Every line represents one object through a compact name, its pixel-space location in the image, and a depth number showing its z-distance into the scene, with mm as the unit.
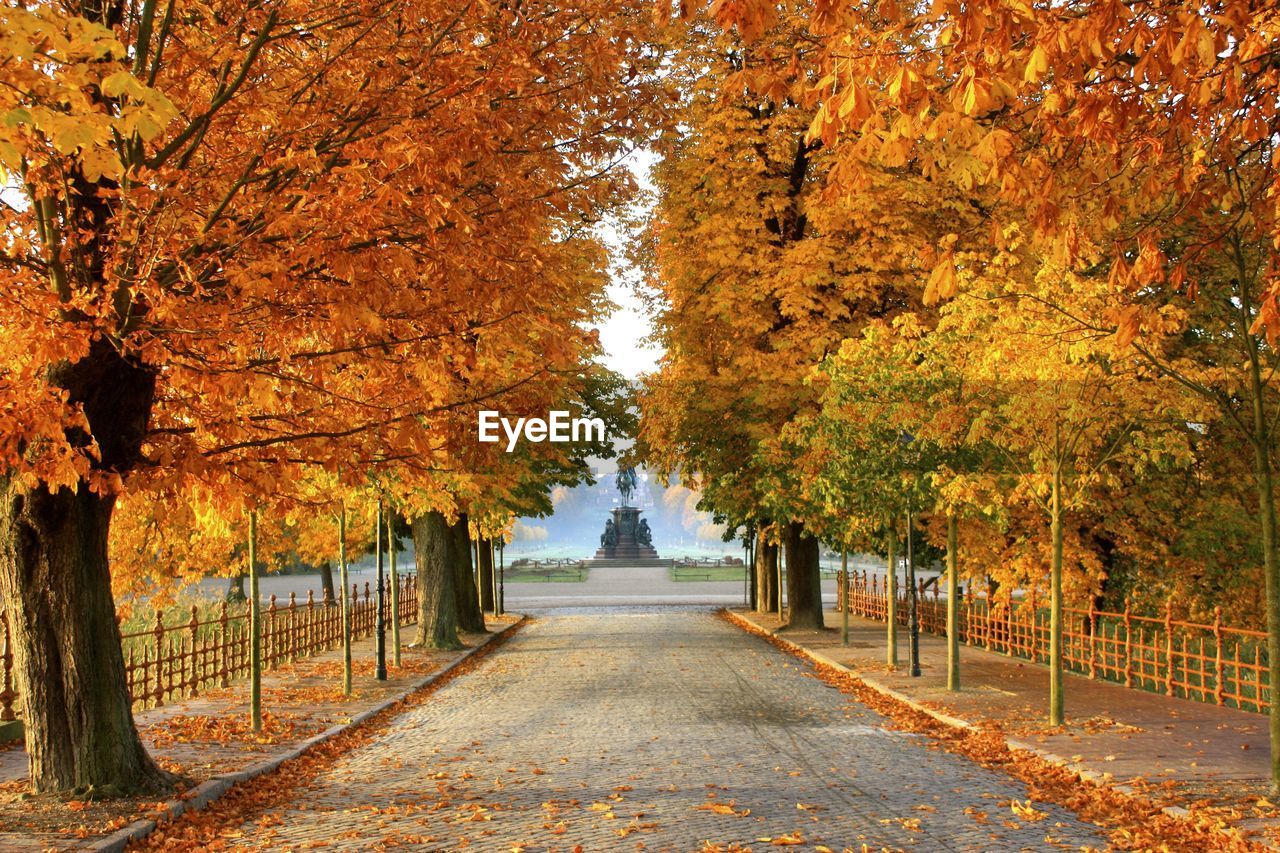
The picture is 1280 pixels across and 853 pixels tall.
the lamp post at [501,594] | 43328
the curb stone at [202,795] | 8669
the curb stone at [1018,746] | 9139
